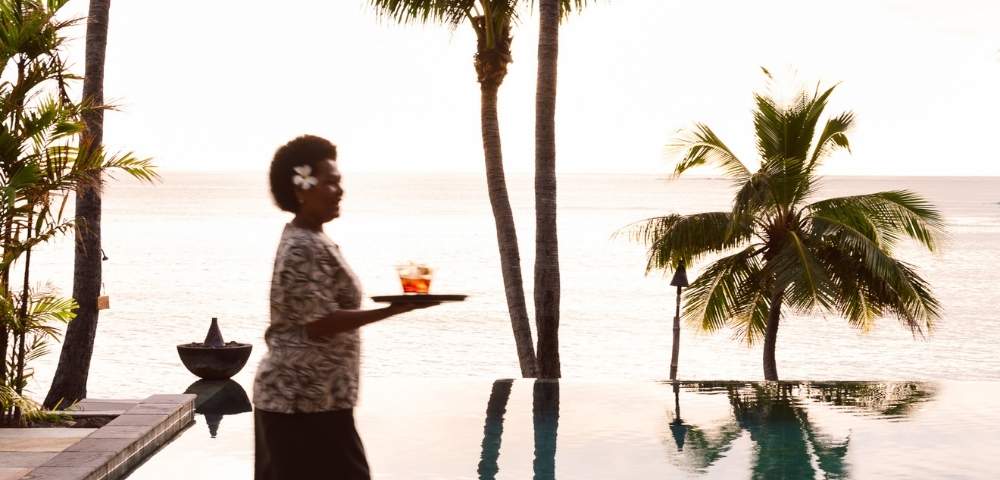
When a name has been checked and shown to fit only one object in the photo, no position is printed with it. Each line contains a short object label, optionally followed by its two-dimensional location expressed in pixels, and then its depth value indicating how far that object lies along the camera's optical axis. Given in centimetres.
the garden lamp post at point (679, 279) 1666
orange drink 370
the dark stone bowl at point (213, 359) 1079
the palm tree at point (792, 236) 1445
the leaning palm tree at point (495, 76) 1323
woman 345
